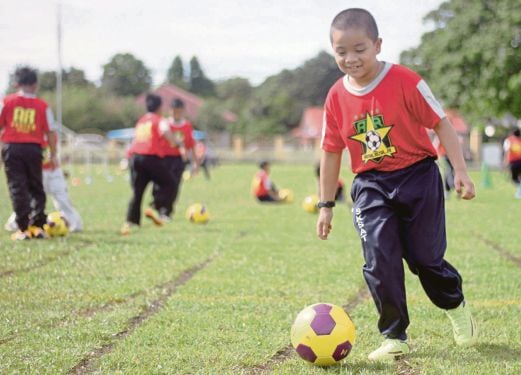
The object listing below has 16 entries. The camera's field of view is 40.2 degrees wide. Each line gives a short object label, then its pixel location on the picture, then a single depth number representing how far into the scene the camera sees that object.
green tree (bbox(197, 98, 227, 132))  73.88
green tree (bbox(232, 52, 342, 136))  80.69
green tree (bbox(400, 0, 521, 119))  29.66
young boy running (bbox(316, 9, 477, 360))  4.20
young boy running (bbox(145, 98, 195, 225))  11.80
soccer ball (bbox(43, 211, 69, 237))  9.98
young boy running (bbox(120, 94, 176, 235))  11.20
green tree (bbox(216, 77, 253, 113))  101.15
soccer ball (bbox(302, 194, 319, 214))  14.73
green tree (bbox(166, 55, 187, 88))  94.50
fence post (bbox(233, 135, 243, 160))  60.03
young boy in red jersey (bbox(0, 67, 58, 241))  9.37
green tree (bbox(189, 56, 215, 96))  99.75
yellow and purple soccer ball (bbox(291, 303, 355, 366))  4.07
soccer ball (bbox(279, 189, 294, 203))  17.53
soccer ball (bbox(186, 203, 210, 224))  12.31
